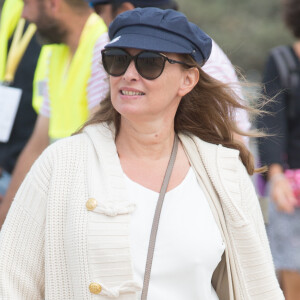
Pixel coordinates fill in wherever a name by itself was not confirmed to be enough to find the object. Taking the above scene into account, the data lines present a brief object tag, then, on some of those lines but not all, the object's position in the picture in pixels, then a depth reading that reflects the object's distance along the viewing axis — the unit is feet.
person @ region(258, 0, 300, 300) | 32.71
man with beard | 28.60
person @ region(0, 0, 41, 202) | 35.35
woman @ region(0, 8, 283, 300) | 20.45
